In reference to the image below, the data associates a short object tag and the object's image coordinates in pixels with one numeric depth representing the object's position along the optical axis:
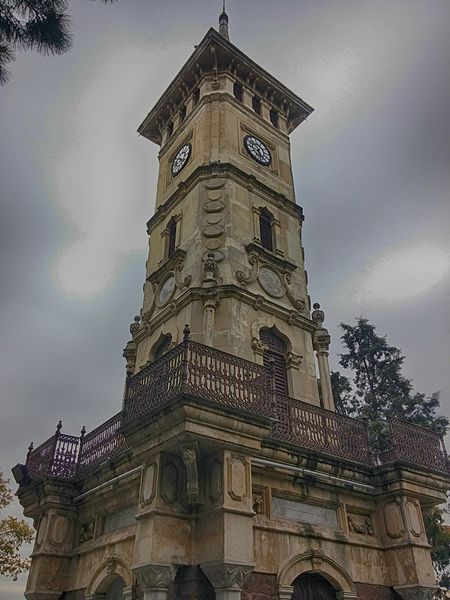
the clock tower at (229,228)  15.54
